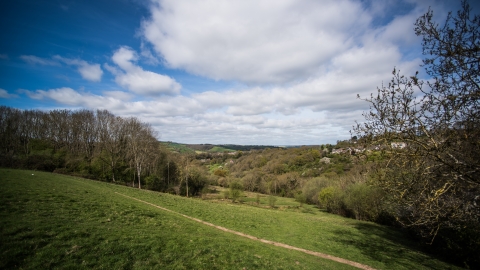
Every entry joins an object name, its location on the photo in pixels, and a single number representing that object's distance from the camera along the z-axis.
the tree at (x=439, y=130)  7.16
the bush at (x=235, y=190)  52.03
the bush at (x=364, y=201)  33.56
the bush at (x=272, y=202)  48.88
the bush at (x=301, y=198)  56.97
